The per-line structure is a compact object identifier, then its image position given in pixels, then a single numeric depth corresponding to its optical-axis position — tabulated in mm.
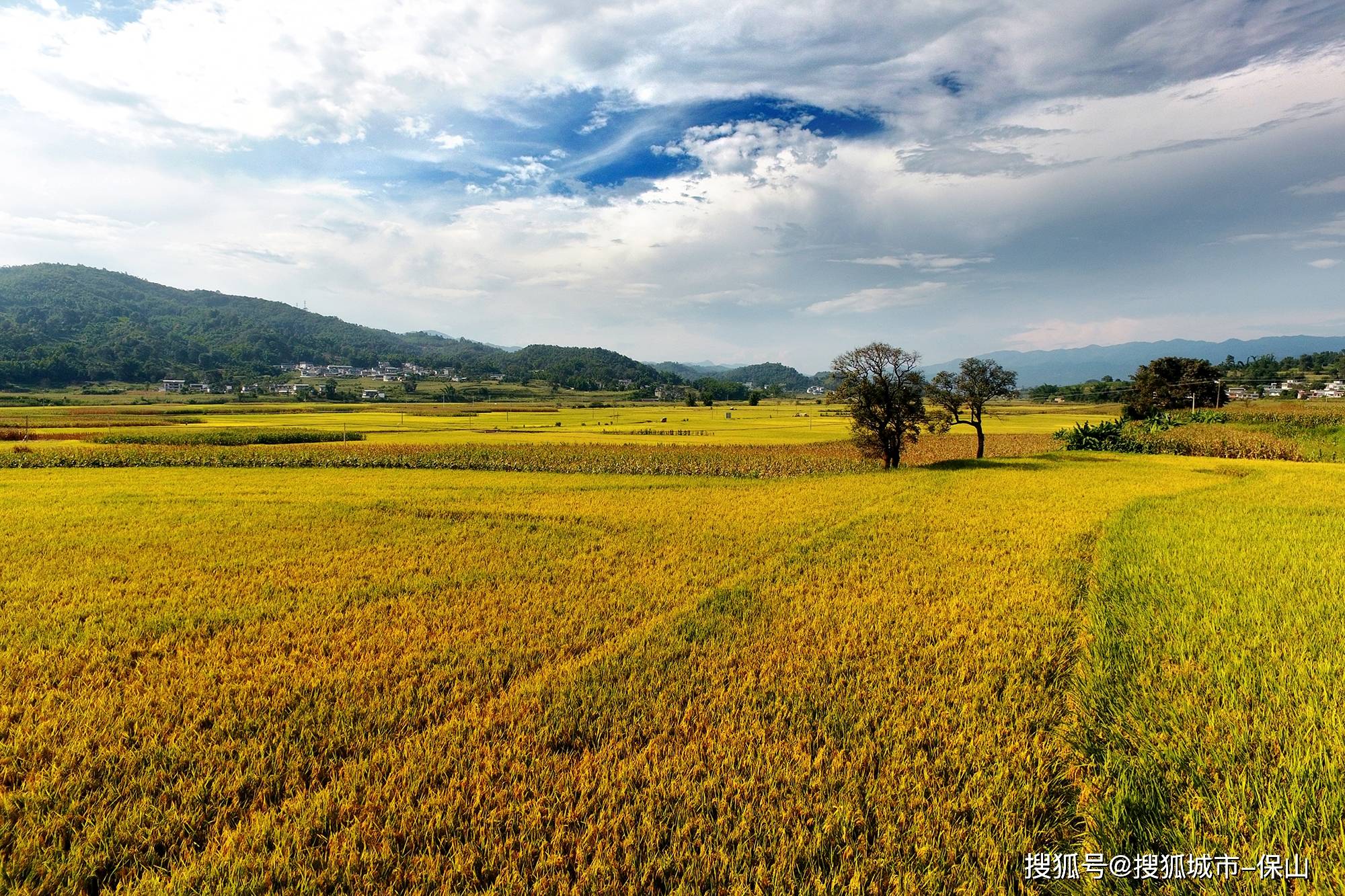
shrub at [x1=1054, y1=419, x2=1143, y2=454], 35884
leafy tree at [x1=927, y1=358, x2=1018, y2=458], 29297
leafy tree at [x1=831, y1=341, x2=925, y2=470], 25938
